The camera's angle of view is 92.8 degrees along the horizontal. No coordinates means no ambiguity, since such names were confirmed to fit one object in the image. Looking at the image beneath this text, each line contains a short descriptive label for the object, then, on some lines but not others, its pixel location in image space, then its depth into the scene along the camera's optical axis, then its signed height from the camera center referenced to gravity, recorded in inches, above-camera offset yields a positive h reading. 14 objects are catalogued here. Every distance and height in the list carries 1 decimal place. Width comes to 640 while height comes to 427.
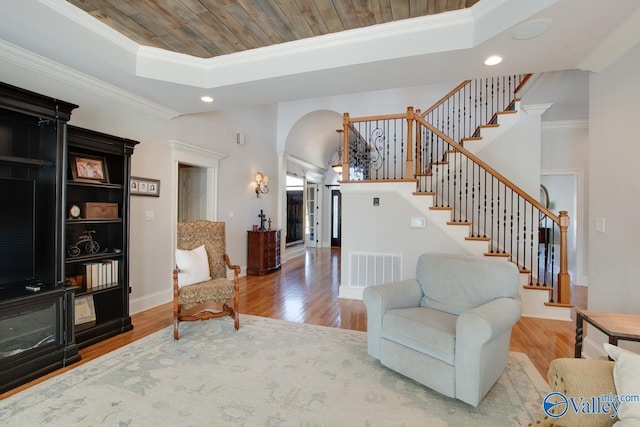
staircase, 149.9 +29.1
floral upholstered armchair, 120.1 -26.2
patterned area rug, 73.2 -49.0
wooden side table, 65.2 -25.3
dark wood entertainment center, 90.0 -9.8
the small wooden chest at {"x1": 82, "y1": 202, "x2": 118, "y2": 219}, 117.8 +0.9
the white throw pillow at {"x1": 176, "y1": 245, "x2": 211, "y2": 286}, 128.2 -23.2
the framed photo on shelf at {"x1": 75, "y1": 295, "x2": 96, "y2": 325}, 116.5 -38.0
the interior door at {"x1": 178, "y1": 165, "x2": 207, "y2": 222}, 203.5 +13.5
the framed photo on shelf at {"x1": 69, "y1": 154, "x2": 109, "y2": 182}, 114.3 +17.1
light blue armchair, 75.6 -31.1
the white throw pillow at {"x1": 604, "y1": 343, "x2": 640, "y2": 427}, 42.9 -24.9
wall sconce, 243.4 +24.4
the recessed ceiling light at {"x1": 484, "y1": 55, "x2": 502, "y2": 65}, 104.8 +54.3
